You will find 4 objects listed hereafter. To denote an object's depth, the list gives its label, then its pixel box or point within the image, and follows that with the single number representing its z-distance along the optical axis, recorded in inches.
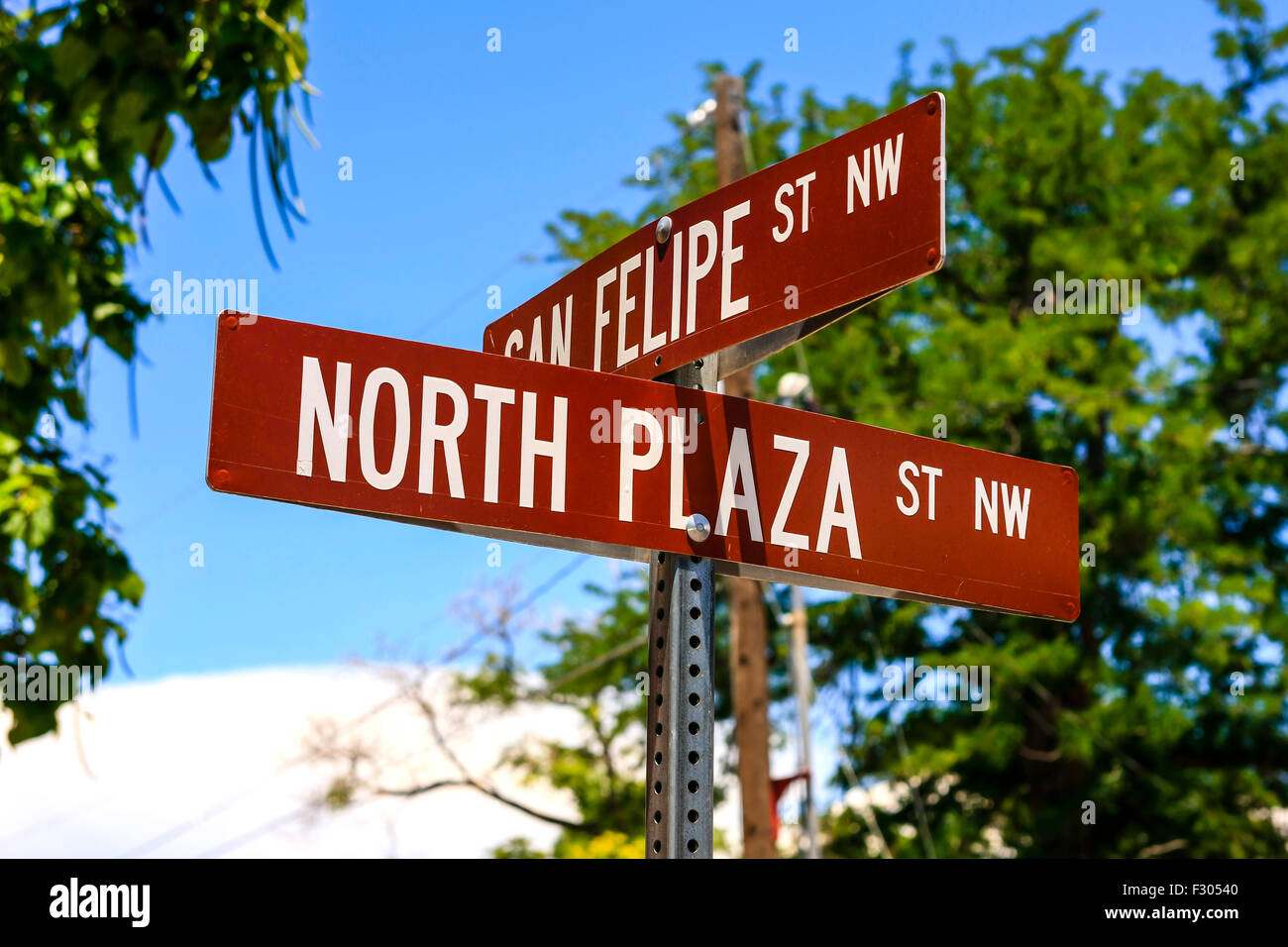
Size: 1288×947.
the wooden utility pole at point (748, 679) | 437.4
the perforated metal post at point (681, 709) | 93.4
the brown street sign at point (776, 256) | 96.3
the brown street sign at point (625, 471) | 86.7
